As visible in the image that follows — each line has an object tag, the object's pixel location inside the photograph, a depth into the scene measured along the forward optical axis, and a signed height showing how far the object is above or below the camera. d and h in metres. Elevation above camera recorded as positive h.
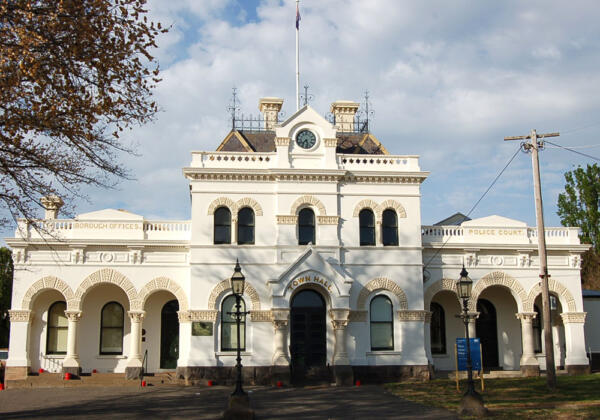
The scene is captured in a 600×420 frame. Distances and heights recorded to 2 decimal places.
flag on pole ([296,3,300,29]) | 29.41 +13.51
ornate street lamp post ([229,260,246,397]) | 17.32 +1.04
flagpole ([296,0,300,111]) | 28.27 +11.24
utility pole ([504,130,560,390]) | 21.09 +2.65
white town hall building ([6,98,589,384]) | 24.86 +1.89
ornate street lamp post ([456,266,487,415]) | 16.02 -1.94
